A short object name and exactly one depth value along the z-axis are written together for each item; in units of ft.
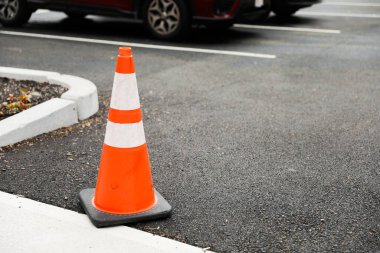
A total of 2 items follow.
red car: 24.89
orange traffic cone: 8.76
